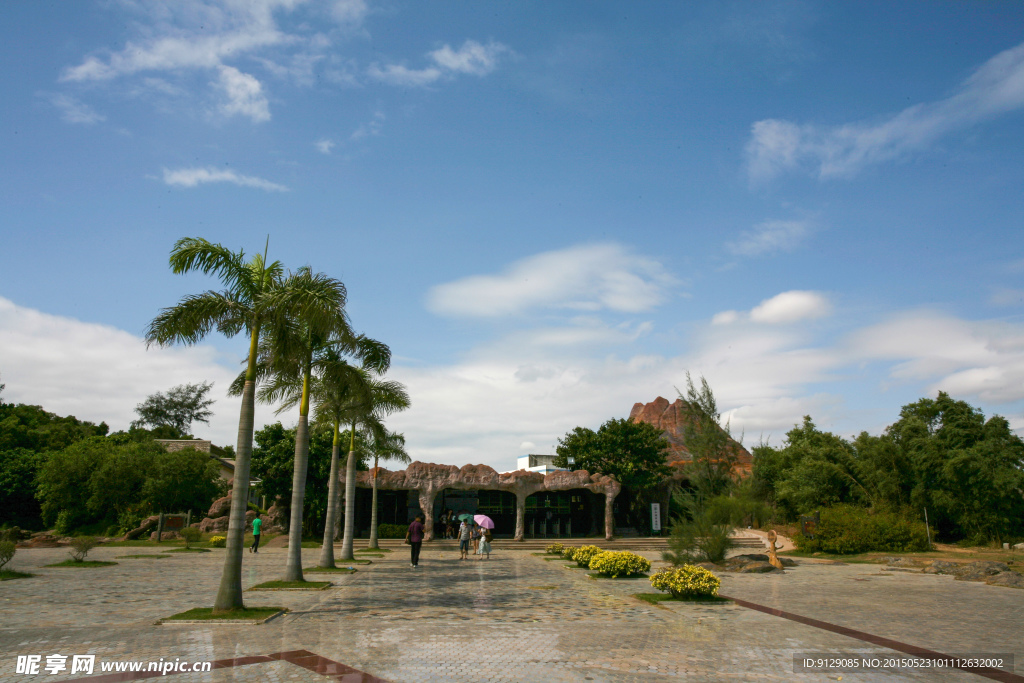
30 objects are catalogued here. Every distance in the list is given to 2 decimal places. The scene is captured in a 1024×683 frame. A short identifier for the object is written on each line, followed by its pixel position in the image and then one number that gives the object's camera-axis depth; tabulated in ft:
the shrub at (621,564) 61.00
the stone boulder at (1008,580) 58.75
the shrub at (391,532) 125.59
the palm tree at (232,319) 36.88
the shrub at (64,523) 124.98
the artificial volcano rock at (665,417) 191.72
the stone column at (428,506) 123.54
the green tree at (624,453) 138.21
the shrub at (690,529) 59.98
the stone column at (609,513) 132.77
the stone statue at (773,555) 75.05
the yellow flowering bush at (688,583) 45.78
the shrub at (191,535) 99.20
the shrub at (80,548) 70.49
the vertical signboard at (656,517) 135.33
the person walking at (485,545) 93.76
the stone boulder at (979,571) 64.39
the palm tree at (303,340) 39.96
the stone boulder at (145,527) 120.72
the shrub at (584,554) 72.18
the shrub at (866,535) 98.48
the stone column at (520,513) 129.39
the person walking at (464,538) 90.51
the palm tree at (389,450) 96.19
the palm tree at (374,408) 77.41
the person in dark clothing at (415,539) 70.29
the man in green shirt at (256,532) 88.74
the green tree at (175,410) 228.63
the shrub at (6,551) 53.57
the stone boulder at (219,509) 130.31
